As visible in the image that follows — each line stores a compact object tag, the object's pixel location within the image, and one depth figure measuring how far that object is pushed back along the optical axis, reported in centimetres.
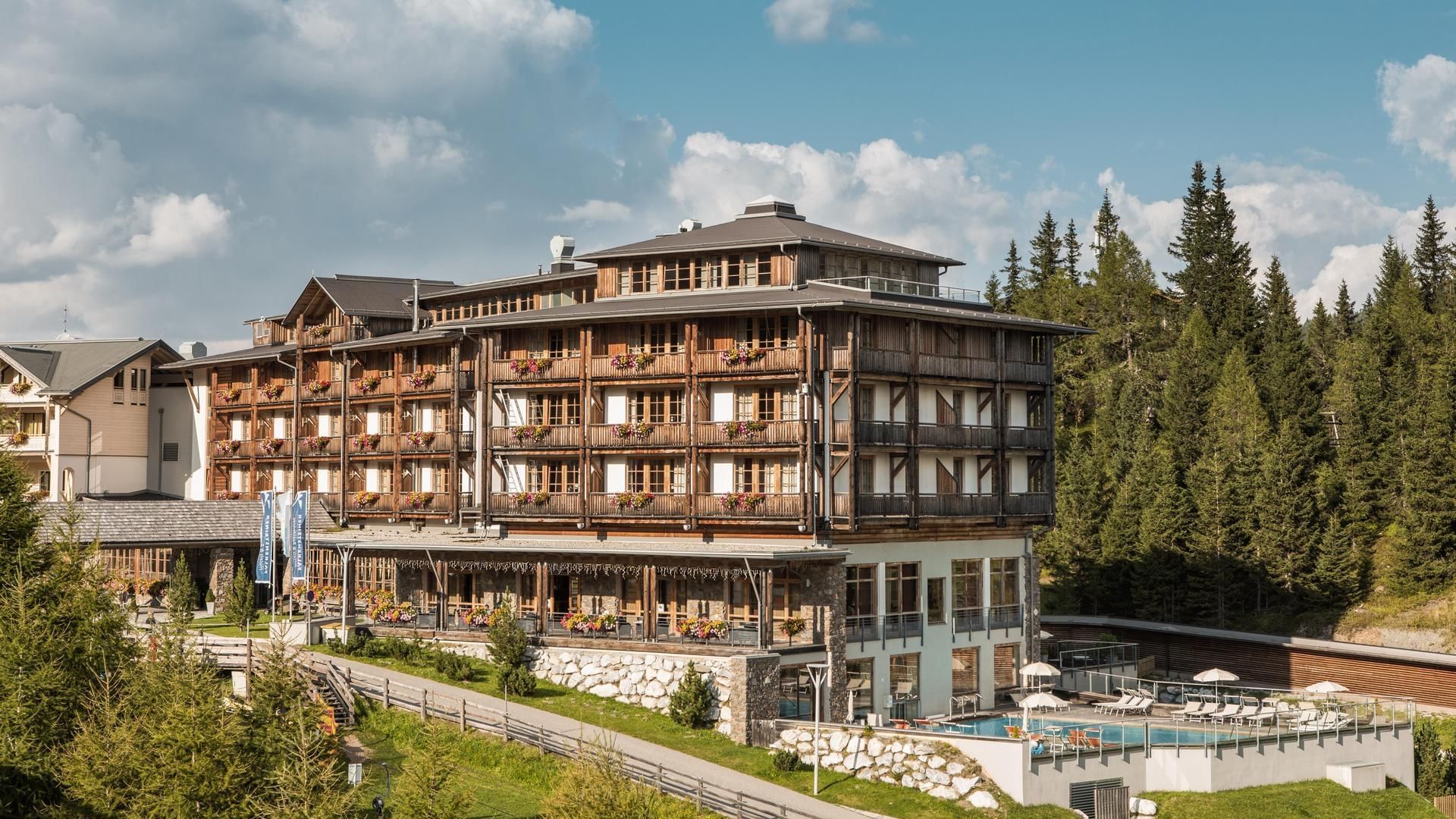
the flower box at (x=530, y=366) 6119
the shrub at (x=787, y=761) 4441
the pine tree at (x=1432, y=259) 11112
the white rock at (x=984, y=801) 4250
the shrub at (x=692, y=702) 4803
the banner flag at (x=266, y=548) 6078
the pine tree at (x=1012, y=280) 12650
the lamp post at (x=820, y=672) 5044
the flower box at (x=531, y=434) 6103
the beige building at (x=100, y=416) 8088
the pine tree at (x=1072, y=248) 13038
